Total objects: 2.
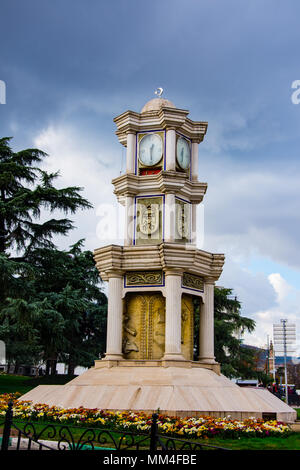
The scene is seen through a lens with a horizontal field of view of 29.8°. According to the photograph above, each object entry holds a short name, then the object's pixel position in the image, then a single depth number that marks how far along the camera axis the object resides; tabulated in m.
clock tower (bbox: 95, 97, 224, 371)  18.78
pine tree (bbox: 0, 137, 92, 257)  26.28
